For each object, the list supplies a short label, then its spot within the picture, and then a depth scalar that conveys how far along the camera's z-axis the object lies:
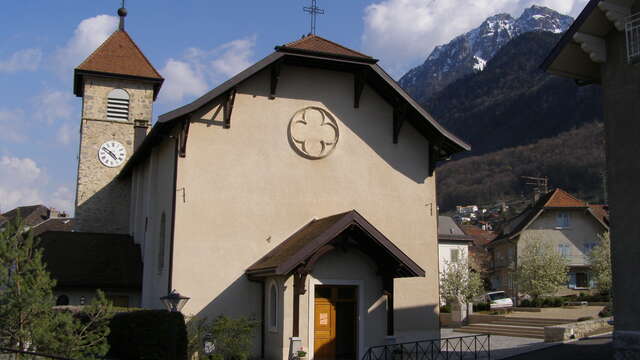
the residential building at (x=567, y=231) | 61.28
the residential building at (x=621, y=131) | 13.75
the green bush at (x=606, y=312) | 36.58
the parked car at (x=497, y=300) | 48.59
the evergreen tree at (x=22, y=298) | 13.75
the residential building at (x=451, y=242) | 61.09
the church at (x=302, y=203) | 20.92
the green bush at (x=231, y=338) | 19.52
